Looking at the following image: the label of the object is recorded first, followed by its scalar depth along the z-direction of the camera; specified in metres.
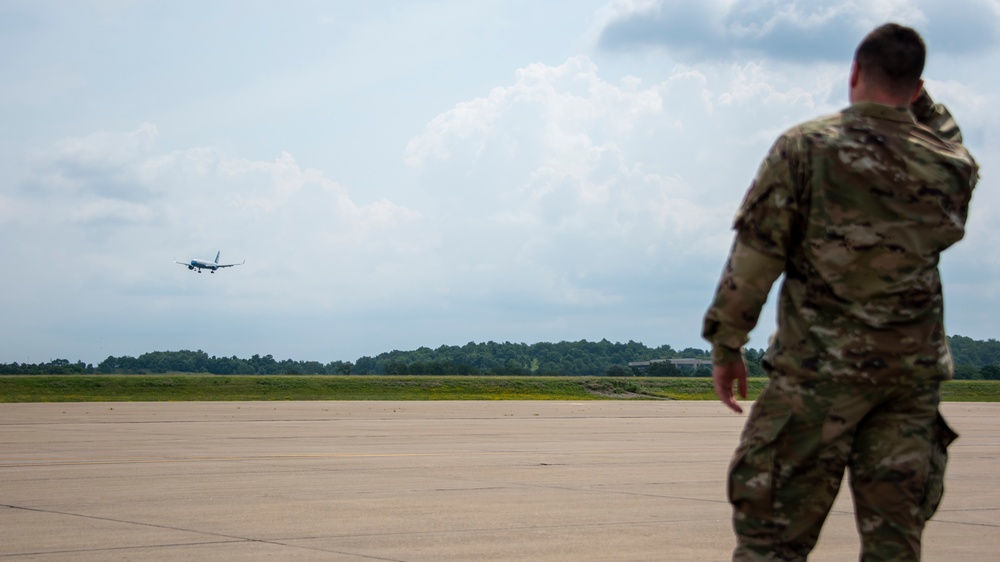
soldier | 4.03
